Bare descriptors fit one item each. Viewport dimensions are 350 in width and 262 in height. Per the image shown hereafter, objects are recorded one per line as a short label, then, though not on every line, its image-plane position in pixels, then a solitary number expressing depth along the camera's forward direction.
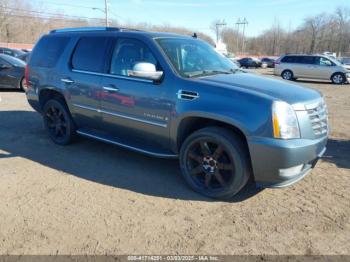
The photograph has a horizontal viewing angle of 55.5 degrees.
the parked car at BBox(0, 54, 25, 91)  12.09
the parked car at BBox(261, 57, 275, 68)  46.28
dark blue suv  3.54
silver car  21.23
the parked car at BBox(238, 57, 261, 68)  44.69
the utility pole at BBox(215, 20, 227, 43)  88.62
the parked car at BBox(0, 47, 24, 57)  27.15
